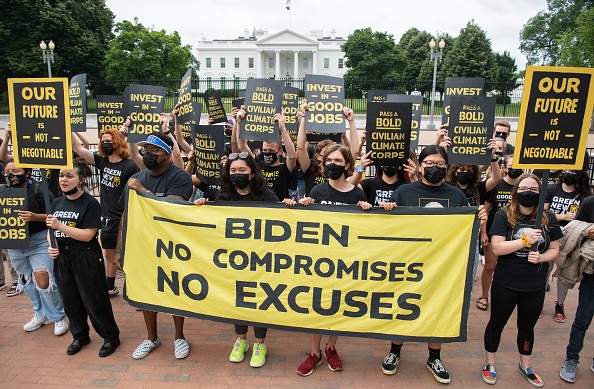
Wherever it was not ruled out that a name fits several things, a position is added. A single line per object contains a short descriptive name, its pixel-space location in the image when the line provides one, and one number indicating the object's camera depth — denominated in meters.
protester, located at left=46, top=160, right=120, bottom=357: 4.35
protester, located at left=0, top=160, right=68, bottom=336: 4.88
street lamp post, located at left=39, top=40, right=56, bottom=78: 26.97
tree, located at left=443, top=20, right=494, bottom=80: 46.34
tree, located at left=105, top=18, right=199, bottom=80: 43.62
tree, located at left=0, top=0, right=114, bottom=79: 40.25
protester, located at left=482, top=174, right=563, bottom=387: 3.85
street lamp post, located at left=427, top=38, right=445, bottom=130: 25.86
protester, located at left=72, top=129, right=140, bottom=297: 5.50
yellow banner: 3.90
